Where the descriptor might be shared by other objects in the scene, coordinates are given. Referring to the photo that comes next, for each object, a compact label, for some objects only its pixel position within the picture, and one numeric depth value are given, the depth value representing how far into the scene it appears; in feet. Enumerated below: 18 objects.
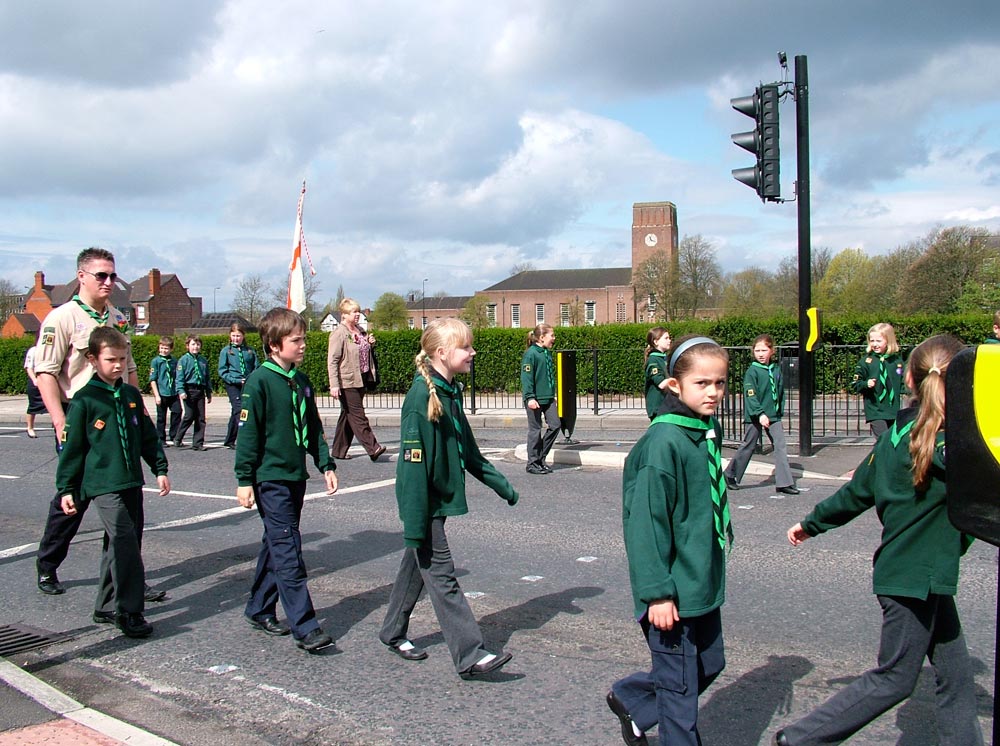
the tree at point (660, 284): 185.78
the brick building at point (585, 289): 363.35
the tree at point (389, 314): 277.23
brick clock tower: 361.92
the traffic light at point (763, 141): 36.37
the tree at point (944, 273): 131.44
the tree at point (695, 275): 185.26
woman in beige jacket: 38.19
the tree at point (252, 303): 204.95
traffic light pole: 36.86
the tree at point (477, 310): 280.72
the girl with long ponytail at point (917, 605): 10.58
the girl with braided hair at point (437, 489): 14.23
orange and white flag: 45.57
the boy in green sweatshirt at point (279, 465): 15.74
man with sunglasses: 18.24
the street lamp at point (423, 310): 391.90
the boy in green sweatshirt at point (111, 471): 16.69
